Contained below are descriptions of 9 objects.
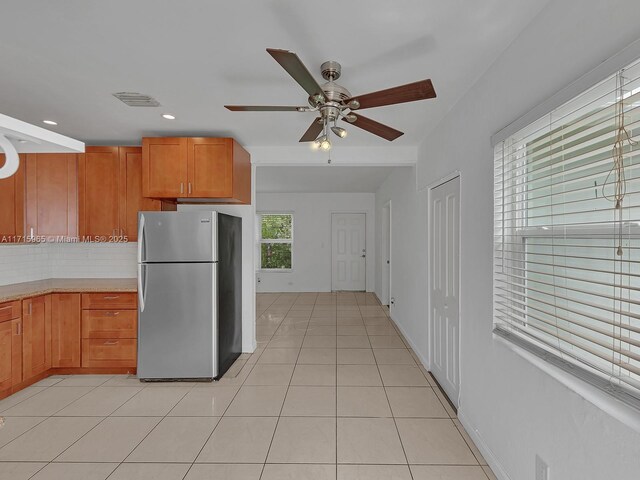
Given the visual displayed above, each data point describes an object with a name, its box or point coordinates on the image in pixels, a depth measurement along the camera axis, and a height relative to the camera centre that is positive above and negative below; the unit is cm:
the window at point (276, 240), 810 -5
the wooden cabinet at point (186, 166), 332 +72
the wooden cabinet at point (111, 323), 327 -85
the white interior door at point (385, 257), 651 -37
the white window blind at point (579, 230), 111 +4
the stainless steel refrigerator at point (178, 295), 311 -55
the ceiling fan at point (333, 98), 147 +74
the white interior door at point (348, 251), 802 -31
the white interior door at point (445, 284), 269 -41
